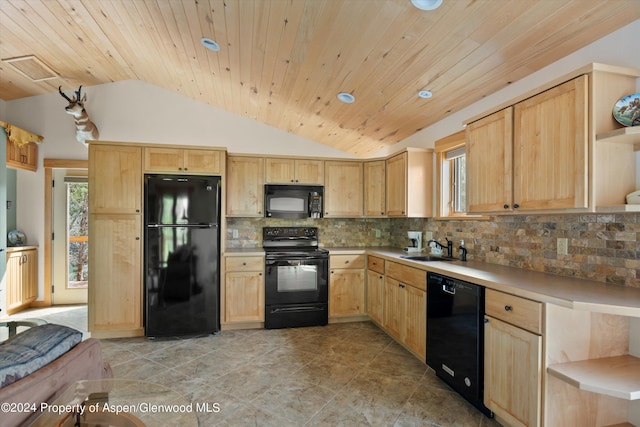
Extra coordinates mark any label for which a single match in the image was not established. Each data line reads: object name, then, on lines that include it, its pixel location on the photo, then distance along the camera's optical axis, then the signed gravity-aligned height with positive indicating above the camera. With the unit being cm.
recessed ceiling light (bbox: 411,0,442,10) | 175 +116
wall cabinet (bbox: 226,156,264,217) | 407 +32
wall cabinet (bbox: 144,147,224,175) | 356 +58
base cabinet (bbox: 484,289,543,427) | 169 -84
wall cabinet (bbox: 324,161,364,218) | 431 +30
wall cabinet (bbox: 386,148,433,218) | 363 +34
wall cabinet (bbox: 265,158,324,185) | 415 +53
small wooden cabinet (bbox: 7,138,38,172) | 409 +73
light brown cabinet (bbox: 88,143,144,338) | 345 -32
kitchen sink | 322 -48
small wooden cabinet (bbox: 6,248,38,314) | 412 -93
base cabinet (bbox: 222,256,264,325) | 373 -94
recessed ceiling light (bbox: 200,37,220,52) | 284 +153
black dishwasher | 210 -90
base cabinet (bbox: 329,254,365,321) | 398 -94
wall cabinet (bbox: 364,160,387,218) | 422 +31
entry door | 471 -39
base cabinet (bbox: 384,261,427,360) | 280 -92
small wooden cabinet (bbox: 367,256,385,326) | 364 -93
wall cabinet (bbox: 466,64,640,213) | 167 +37
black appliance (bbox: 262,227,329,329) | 381 -94
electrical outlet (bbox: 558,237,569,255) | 211 -23
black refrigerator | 346 -49
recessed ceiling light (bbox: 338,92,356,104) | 310 +114
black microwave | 412 +14
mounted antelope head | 402 +119
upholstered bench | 117 -66
